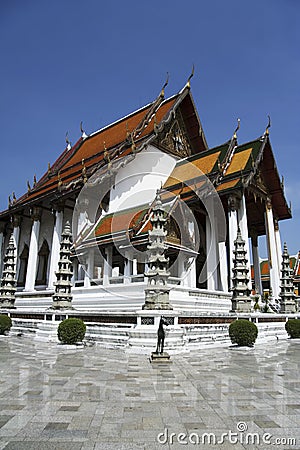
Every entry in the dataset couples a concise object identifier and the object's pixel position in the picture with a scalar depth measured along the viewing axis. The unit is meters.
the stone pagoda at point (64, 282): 12.99
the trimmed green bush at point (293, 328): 14.66
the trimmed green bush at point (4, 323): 13.80
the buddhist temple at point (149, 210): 16.48
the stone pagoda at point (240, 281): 13.74
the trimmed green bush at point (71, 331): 10.19
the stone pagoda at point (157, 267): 10.20
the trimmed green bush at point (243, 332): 10.70
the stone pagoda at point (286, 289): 17.72
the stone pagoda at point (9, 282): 17.30
